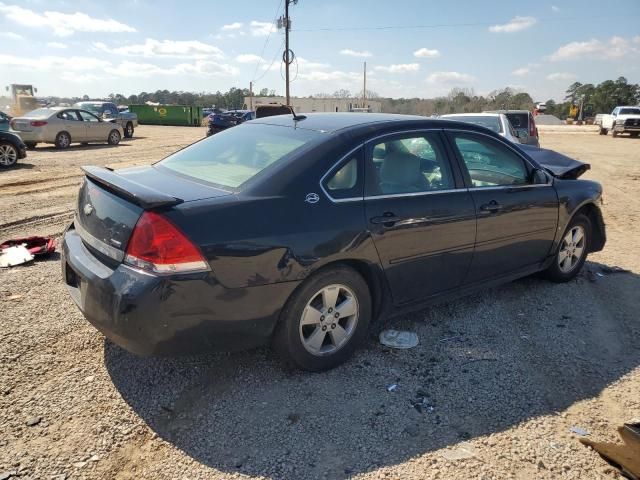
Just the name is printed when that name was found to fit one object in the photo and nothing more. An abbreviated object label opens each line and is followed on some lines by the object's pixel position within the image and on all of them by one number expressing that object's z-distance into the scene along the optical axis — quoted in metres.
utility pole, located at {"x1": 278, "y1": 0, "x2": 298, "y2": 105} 35.18
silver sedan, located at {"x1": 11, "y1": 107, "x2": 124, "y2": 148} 16.98
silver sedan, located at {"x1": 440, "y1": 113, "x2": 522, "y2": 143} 9.55
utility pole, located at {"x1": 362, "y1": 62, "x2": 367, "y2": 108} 68.41
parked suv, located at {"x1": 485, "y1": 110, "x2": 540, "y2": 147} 11.77
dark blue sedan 2.67
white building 71.75
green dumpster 44.25
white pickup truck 31.94
